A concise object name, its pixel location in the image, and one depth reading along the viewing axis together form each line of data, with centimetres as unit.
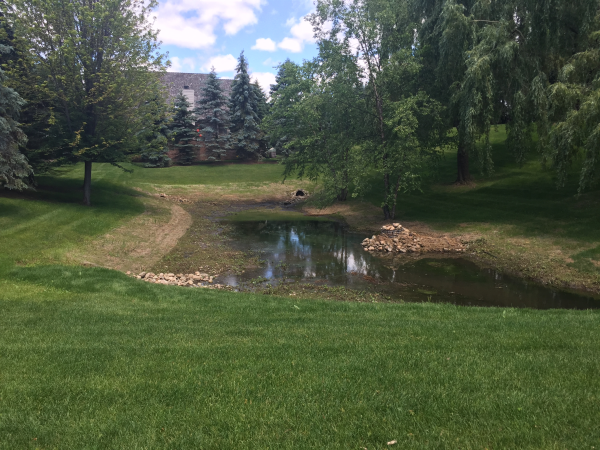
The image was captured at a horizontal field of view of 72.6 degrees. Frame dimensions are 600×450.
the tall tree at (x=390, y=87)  2131
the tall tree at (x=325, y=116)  2286
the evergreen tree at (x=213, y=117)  4819
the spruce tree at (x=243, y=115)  4722
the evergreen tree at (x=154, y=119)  2446
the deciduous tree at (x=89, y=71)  2058
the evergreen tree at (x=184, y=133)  4522
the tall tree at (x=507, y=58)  1792
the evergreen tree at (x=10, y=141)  1534
